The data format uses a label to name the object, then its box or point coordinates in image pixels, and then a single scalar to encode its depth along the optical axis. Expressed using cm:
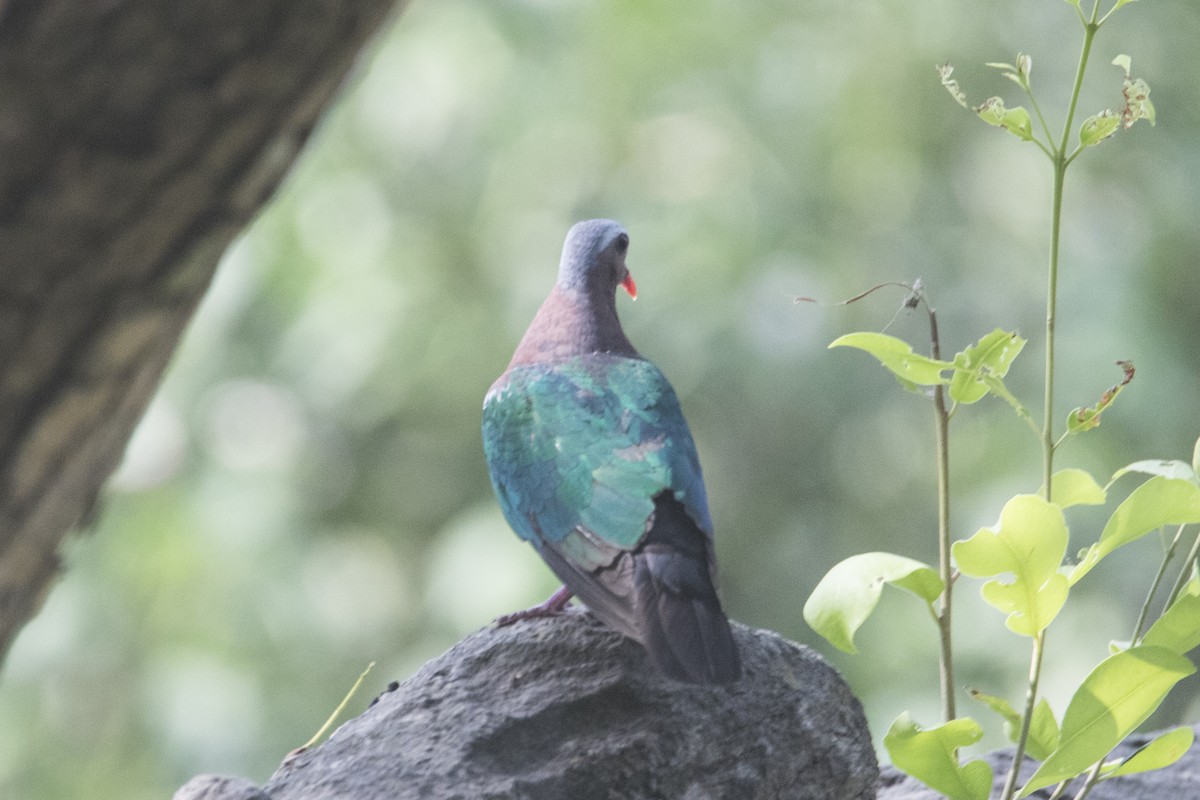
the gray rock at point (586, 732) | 824
